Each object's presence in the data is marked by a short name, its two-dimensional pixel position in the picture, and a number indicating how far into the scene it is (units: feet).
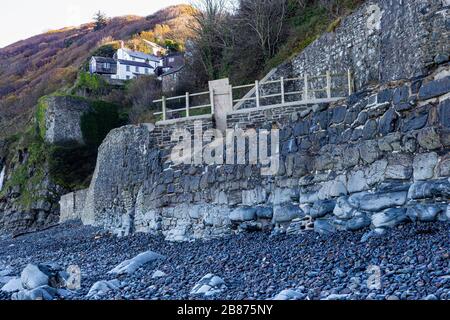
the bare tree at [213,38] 107.45
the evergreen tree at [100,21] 329.52
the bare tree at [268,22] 96.32
